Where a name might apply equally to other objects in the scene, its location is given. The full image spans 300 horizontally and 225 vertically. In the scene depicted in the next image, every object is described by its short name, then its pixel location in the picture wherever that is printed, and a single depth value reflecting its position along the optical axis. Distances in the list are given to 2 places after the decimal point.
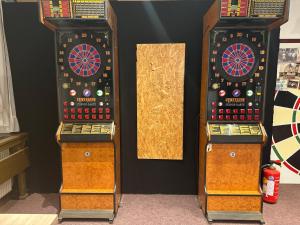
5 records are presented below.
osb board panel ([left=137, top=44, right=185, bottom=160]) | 2.53
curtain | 2.45
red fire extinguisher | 2.46
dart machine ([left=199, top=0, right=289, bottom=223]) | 2.13
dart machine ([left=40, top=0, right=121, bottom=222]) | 2.17
